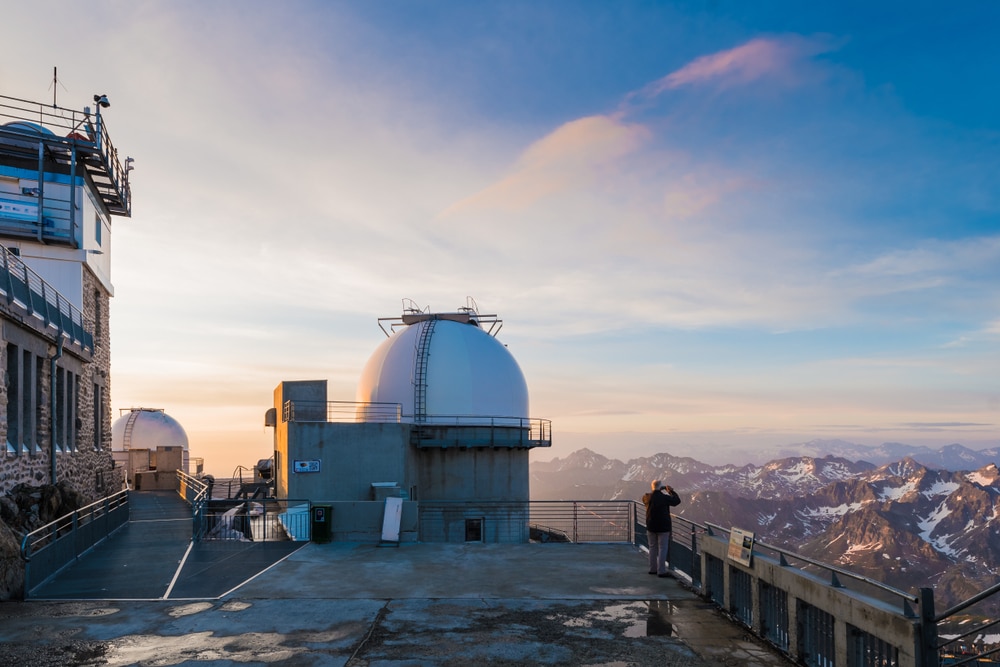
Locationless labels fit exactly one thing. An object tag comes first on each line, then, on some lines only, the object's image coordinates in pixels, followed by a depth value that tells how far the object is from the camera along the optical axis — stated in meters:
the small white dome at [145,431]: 56.03
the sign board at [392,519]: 19.16
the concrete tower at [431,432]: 28.17
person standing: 14.07
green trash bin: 19.22
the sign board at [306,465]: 27.61
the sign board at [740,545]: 10.88
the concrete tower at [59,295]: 20.97
